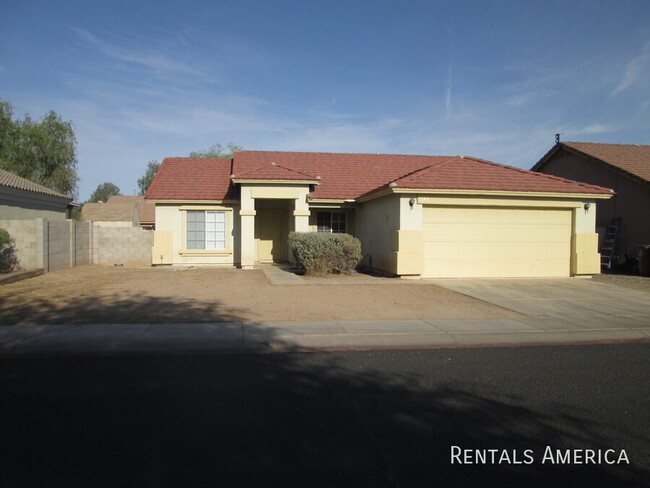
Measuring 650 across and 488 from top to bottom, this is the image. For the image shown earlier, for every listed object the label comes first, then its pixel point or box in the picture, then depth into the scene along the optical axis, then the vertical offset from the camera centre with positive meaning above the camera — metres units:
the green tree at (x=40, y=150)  43.41 +6.85
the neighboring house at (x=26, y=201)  23.44 +1.28
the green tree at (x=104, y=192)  95.43 +6.87
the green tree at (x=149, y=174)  75.36 +7.95
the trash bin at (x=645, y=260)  17.90 -0.98
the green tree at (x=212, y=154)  60.12 +9.04
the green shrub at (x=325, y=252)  15.84 -0.76
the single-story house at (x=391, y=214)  15.81 +0.56
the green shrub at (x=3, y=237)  14.43 -0.40
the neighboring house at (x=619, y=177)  19.53 +2.40
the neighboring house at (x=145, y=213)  40.59 +1.27
